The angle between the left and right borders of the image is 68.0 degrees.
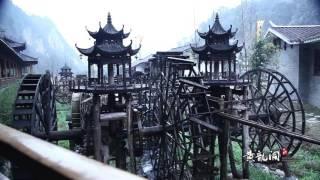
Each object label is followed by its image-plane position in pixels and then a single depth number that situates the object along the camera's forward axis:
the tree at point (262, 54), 13.52
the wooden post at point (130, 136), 7.19
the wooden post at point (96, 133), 7.19
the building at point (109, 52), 7.37
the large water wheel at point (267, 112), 8.30
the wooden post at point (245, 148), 7.32
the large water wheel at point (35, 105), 6.81
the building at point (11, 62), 11.51
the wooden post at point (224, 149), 6.54
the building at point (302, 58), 11.85
